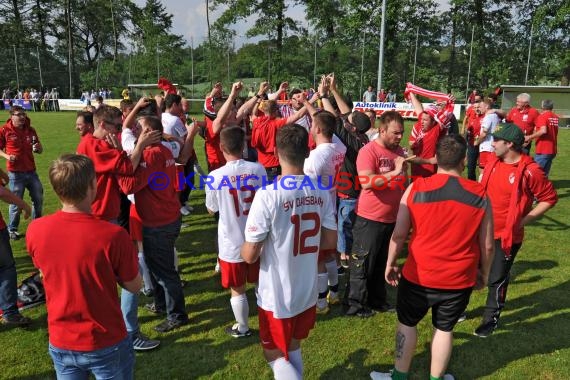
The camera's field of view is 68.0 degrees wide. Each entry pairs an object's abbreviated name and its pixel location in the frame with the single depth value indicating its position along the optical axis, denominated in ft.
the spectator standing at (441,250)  10.12
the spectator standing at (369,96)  94.68
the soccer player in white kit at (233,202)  12.57
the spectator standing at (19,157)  22.35
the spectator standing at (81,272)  7.66
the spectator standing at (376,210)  13.89
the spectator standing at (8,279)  13.43
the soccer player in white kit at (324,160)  14.28
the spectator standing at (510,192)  12.95
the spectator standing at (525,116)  32.04
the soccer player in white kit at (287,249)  9.41
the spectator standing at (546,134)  30.45
